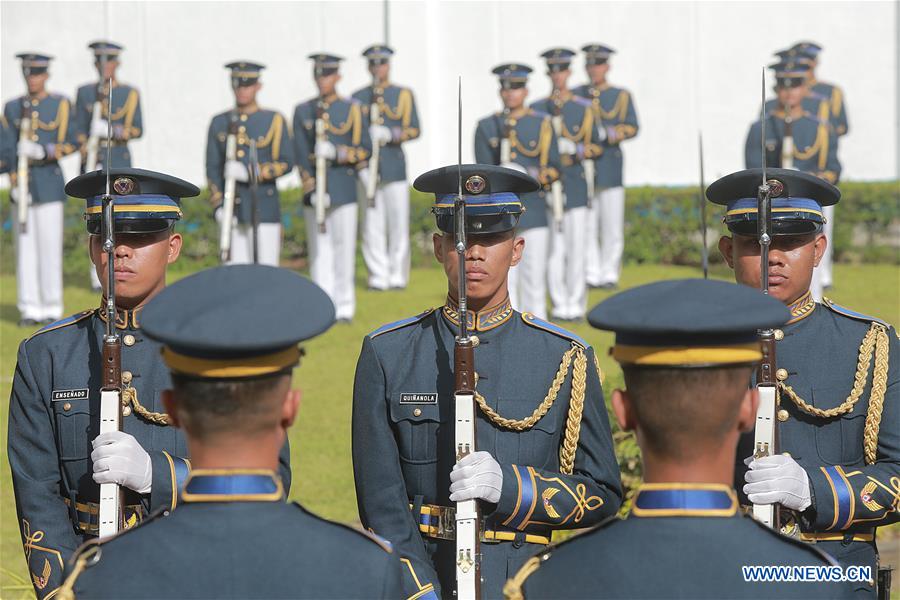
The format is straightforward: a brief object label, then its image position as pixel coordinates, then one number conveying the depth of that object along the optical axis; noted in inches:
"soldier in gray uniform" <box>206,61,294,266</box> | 569.0
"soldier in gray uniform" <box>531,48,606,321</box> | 618.2
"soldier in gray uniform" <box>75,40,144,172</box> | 619.8
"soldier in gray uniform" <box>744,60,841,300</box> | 585.9
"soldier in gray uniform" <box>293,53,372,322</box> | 608.7
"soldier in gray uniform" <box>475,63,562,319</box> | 578.9
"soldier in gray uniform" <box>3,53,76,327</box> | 595.2
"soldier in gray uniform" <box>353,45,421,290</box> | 663.1
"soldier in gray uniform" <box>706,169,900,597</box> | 196.5
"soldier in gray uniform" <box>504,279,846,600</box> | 128.4
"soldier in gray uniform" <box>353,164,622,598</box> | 192.4
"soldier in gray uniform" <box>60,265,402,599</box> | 129.2
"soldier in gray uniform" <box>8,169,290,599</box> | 195.3
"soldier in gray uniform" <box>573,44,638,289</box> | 663.8
